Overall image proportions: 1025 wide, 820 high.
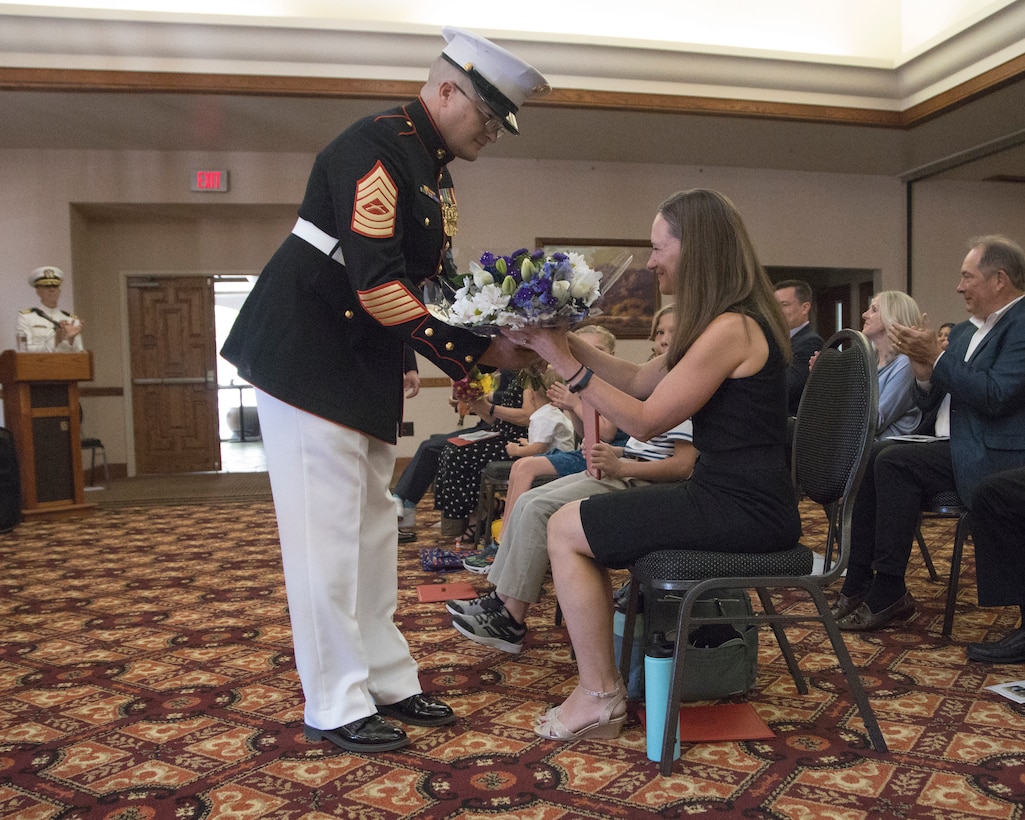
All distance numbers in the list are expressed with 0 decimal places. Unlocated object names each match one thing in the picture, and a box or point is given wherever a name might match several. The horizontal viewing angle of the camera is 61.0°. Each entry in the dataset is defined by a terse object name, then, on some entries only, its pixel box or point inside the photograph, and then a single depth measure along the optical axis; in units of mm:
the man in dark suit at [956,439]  2924
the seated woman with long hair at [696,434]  2016
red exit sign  8750
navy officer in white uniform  7109
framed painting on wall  9438
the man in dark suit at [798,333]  4418
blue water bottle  1983
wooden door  9727
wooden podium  6473
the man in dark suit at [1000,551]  2676
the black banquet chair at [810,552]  1977
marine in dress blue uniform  1928
